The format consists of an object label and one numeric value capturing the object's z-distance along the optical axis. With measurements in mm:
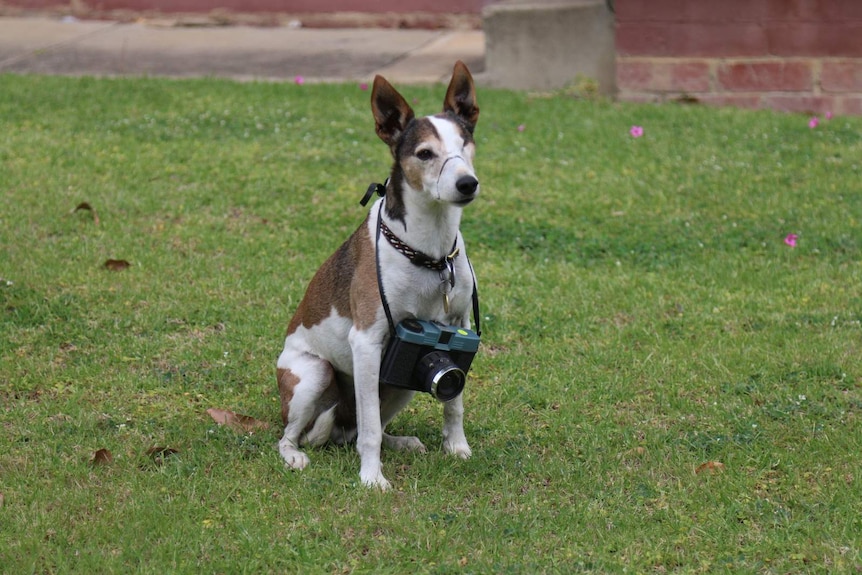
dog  8727
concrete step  22344
